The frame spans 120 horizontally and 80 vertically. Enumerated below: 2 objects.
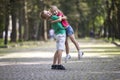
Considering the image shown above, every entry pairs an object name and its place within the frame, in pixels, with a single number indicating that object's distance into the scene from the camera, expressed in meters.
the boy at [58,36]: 16.18
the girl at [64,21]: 16.44
